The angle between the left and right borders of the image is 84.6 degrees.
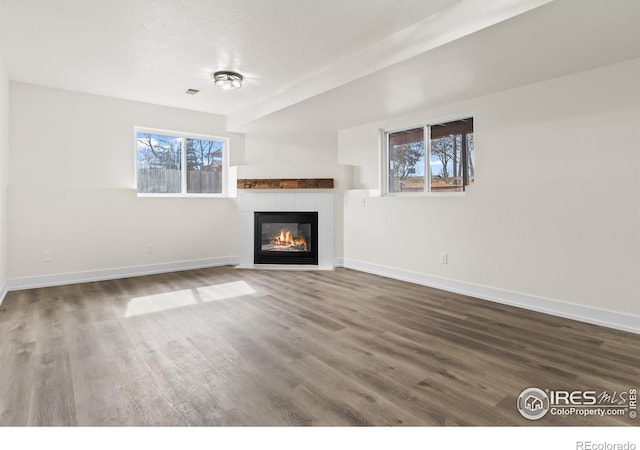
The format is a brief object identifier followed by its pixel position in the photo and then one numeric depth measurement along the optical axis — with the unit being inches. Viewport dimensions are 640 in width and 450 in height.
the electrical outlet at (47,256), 171.0
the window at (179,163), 203.6
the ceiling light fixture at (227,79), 148.9
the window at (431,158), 167.0
